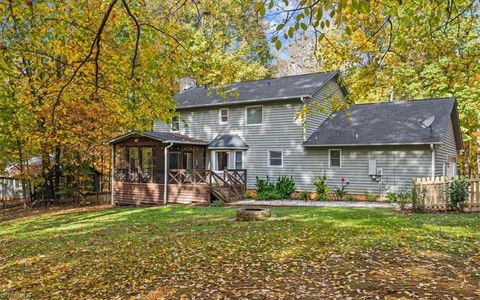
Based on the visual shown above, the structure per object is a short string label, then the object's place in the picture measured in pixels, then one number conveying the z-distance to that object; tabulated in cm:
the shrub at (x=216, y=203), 1748
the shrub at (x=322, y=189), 1911
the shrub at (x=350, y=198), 1845
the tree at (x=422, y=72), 728
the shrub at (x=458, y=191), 1249
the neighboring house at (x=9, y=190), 2380
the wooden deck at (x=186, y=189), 1866
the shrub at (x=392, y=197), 1697
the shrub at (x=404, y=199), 1371
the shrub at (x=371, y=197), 1809
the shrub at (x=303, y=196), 1942
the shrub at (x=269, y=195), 1948
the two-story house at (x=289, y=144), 1795
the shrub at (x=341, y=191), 1888
